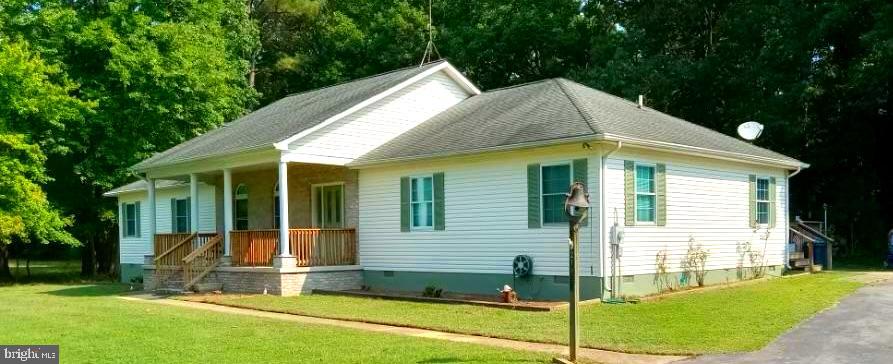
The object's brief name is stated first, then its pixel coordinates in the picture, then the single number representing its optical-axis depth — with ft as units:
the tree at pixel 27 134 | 85.66
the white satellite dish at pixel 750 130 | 74.90
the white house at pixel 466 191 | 53.57
